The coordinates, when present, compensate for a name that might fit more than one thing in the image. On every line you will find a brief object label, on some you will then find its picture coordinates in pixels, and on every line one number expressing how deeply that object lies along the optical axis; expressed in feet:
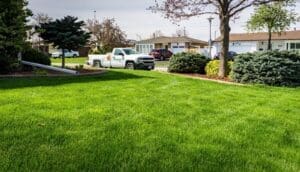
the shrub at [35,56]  34.13
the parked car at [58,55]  130.41
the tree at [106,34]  122.28
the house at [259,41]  125.51
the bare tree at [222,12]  37.48
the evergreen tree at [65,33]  35.16
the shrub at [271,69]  32.10
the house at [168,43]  140.10
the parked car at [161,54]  103.24
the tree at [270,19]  83.30
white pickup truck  53.04
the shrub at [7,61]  27.95
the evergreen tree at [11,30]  28.22
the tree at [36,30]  33.08
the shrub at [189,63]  41.40
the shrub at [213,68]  38.13
